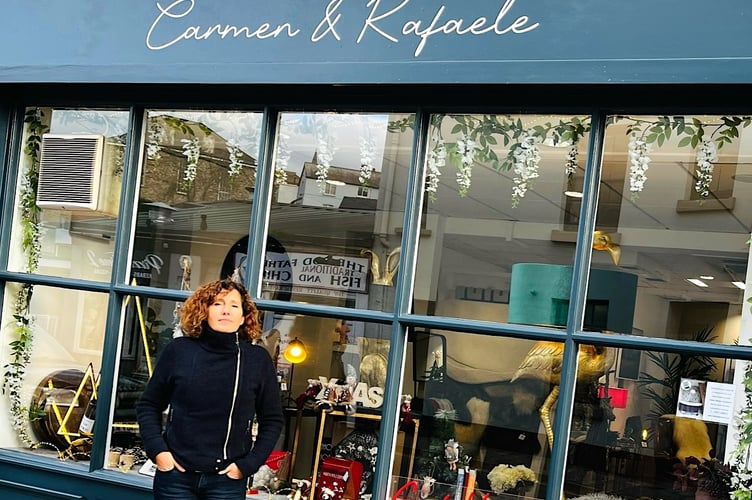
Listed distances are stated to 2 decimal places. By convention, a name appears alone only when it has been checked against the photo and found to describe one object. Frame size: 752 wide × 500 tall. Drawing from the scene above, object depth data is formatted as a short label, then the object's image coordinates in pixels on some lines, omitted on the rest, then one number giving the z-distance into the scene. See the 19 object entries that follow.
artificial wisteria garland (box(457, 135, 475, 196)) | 4.23
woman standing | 3.53
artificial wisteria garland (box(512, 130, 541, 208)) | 4.14
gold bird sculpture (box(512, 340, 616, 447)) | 3.92
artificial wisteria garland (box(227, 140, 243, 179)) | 4.65
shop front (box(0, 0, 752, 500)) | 3.82
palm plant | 3.78
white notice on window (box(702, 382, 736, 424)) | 3.76
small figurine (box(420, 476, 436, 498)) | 4.21
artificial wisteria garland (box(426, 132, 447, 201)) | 4.23
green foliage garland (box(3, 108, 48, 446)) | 5.06
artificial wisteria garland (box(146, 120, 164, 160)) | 4.80
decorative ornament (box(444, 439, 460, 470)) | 4.30
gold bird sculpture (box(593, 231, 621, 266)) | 3.92
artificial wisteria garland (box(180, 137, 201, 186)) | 4.81
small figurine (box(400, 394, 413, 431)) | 4.20
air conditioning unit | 4.89
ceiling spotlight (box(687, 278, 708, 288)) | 3.97
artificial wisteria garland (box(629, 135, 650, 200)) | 3.92
